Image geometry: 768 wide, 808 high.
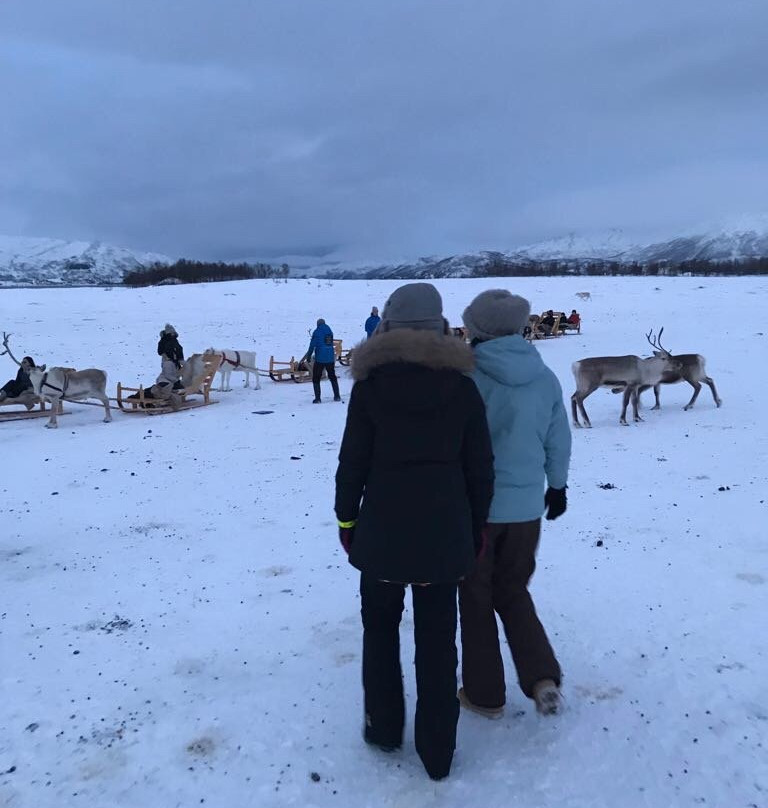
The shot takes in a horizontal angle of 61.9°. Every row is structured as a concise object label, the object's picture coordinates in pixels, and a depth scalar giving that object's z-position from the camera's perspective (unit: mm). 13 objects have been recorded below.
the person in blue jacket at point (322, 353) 12438
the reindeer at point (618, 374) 10102
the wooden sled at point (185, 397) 11875
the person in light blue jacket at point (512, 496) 2742
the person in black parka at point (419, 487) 2326
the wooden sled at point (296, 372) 15779
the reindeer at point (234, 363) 14492
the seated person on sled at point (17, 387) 11531
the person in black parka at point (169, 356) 12704
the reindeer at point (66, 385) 10891
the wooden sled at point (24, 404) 11484
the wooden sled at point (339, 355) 17066
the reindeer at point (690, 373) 10727
